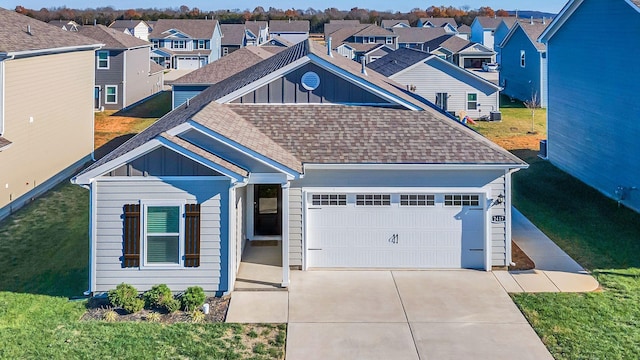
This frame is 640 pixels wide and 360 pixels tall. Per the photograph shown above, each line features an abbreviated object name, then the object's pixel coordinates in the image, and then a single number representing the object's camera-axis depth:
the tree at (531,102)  38.90
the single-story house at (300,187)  12.08
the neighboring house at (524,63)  40.22
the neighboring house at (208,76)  32.09
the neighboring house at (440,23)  104.19
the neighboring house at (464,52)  64.69
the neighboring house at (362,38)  70.00
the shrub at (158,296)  11.52
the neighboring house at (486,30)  88.86
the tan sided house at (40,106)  18.44
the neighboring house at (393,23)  101.30
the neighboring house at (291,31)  95.75
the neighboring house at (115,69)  38.50
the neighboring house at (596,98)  18.78
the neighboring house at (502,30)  64.56
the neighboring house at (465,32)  98.89
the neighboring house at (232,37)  81.50
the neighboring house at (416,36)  76.90
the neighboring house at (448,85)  35.19
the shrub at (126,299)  11.39
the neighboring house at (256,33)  81.94
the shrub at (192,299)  11.47
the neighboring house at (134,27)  85.68
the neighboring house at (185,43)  69.62
